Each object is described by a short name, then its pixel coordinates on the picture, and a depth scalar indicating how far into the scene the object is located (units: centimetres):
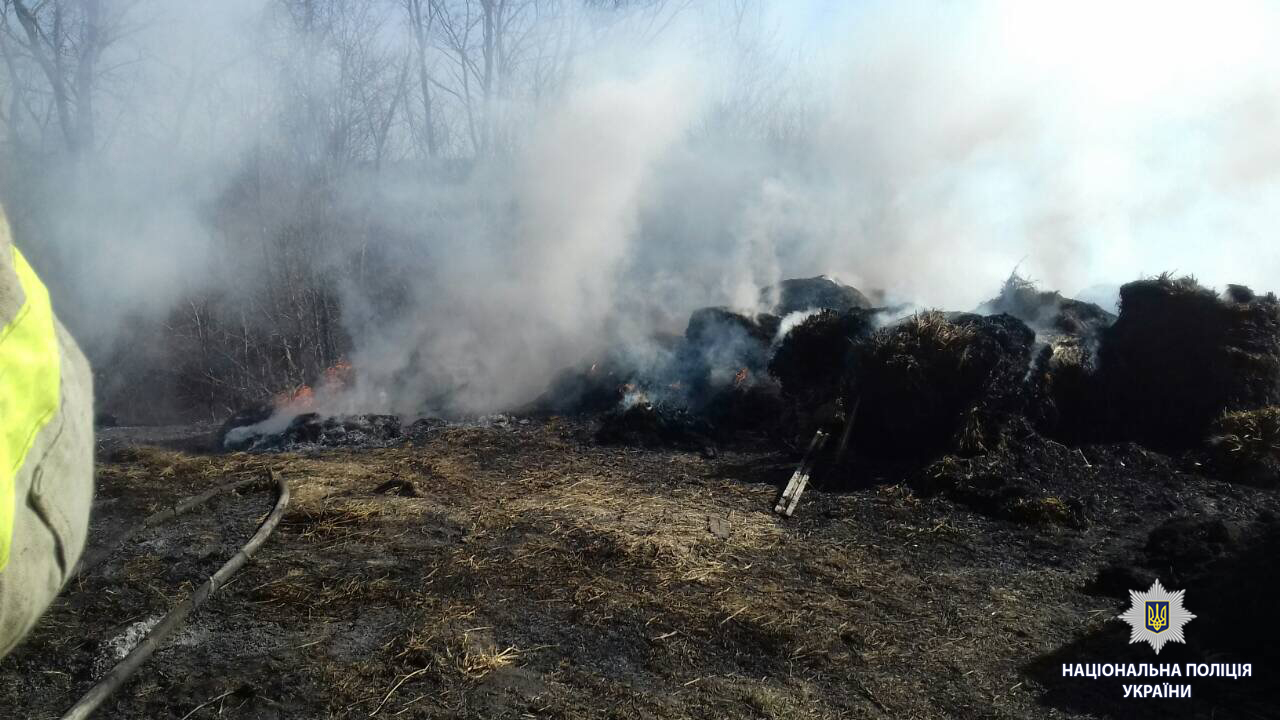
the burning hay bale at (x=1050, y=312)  965
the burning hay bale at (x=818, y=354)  991
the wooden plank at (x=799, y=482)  673
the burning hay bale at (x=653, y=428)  945
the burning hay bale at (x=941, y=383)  802
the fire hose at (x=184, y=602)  329
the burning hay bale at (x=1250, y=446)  748
